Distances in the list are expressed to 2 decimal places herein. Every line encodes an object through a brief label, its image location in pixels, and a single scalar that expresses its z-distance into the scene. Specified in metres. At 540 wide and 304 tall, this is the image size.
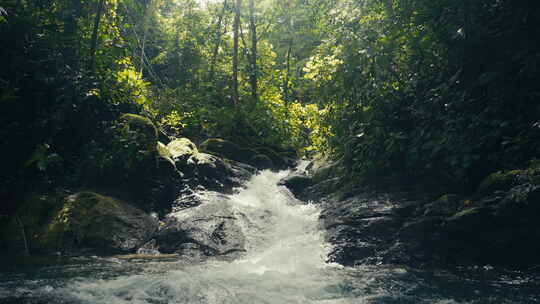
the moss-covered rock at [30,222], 7.41
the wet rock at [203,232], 7.68
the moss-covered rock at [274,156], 15.00
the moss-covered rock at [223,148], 14.11
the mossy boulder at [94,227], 7.49
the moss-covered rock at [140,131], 10.23
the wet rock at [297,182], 11.98
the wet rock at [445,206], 6.53
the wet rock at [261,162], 14.31
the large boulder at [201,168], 11.01
